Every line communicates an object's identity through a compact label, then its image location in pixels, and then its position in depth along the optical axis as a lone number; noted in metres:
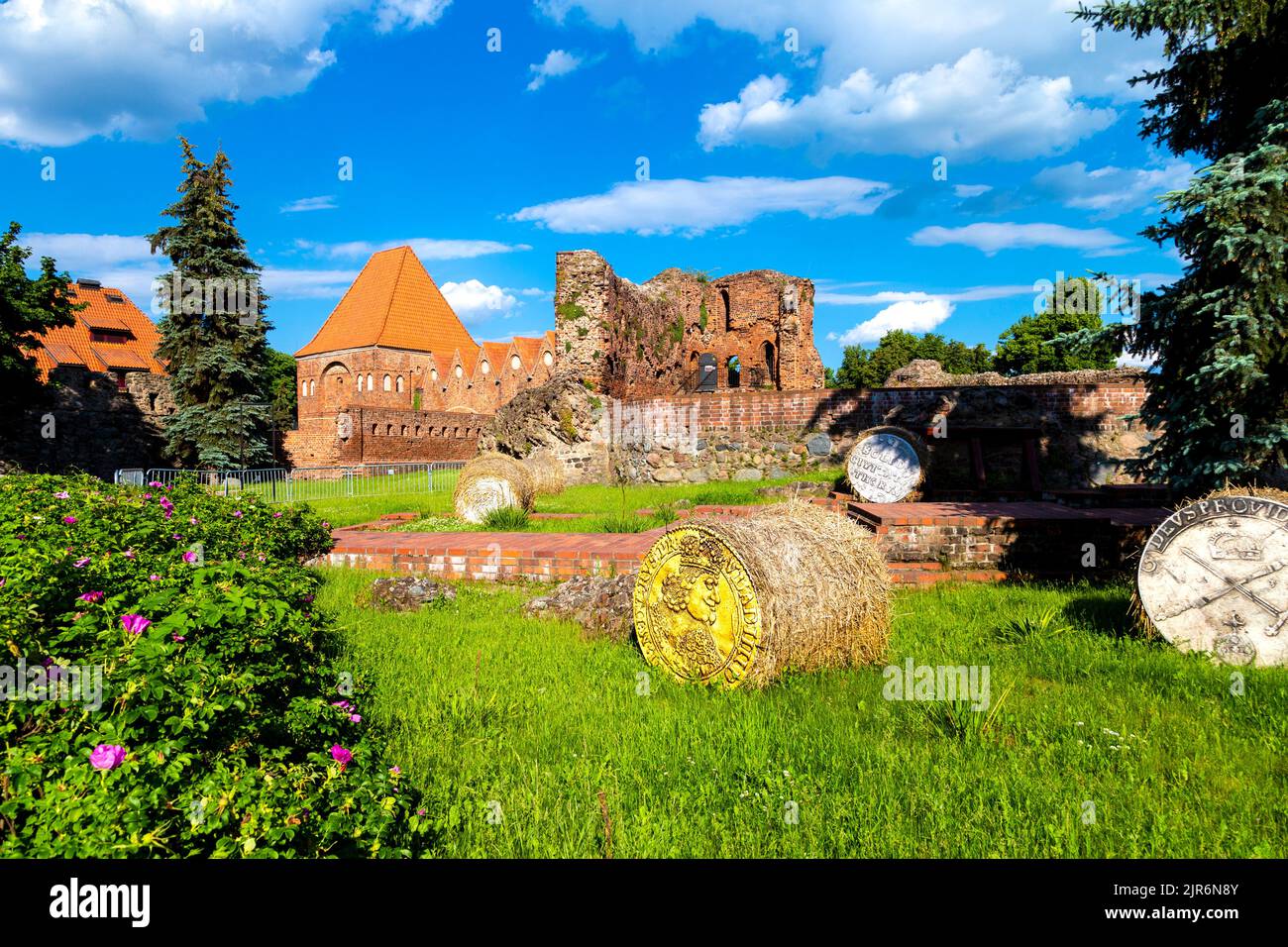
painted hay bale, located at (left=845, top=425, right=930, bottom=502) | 10.63
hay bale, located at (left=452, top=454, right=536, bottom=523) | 11.20
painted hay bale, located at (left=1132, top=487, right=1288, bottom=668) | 4.44
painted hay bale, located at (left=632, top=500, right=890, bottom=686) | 4.23
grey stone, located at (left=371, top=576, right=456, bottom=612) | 6.68
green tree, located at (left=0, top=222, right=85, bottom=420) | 20.61
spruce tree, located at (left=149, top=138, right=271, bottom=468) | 27.31
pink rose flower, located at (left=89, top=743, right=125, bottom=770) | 2.00
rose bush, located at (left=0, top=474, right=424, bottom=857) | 1.96
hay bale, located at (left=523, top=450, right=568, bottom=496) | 14.70
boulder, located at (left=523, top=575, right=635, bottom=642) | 5.72
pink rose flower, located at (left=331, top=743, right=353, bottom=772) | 2.66
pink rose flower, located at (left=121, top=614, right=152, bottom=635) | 2.81
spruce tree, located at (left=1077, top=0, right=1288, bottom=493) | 5.66
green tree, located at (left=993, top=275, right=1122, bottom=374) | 48.10
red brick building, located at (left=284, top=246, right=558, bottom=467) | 46.53
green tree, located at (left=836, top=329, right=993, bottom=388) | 58.25
